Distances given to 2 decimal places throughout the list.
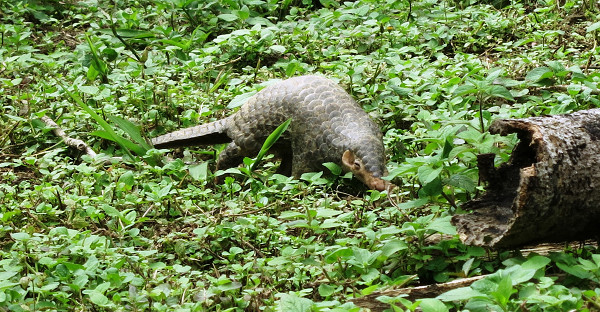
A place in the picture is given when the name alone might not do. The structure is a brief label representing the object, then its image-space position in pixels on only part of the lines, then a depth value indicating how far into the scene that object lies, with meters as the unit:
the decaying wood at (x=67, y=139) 9.60
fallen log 5.26
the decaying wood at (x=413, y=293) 5.22
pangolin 8.36
